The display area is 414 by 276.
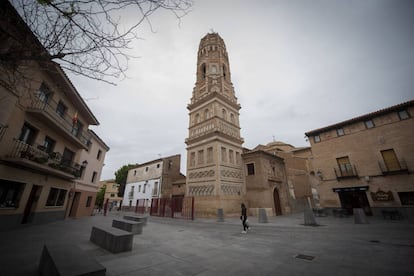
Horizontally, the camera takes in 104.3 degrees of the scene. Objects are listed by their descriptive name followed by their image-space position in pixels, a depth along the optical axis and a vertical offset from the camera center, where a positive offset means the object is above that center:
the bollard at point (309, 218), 10.20 -1.22
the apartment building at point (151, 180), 25.64 +3.07
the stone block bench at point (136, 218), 10.63 -1.21
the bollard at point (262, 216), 11.62 -1.22
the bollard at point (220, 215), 13.34 -1.28
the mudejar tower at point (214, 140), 16.97 +6.66
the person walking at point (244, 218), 8.57 -0.99
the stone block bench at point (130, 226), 7.68 -1.23
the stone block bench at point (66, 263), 2.38 -0.97
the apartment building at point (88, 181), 15.31 +1.79
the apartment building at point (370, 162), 12.82 +3.03
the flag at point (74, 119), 12.30 +5.77
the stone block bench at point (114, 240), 4.79 -1.19
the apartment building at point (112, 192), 42.72 +1.82
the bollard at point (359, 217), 10.45 -1.19
